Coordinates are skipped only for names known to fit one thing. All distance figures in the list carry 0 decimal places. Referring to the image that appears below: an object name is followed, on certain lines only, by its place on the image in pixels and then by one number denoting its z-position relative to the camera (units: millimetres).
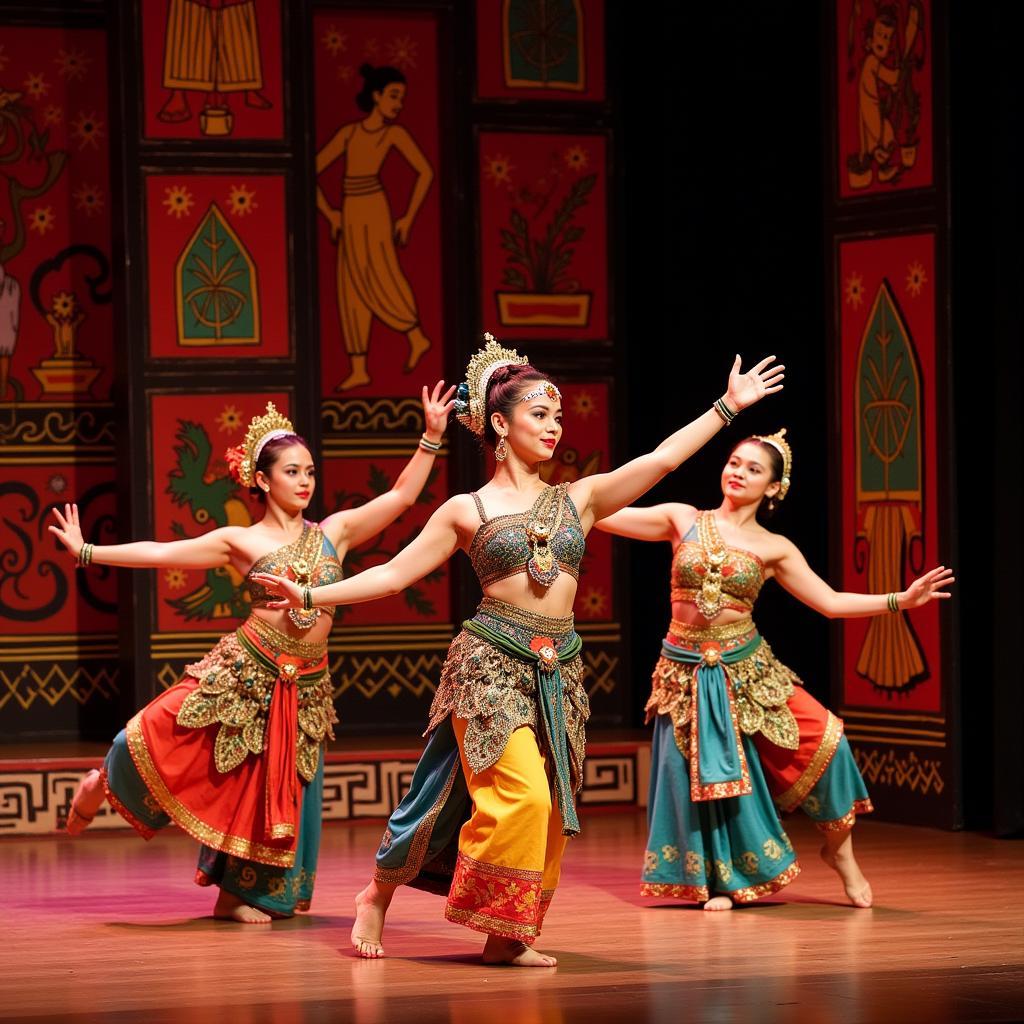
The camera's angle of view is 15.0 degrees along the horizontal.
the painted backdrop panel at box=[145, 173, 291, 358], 14391
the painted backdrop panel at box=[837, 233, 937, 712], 13039
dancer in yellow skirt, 8320
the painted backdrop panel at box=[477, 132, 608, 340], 15437
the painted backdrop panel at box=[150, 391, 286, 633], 14406
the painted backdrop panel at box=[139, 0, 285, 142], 14344
